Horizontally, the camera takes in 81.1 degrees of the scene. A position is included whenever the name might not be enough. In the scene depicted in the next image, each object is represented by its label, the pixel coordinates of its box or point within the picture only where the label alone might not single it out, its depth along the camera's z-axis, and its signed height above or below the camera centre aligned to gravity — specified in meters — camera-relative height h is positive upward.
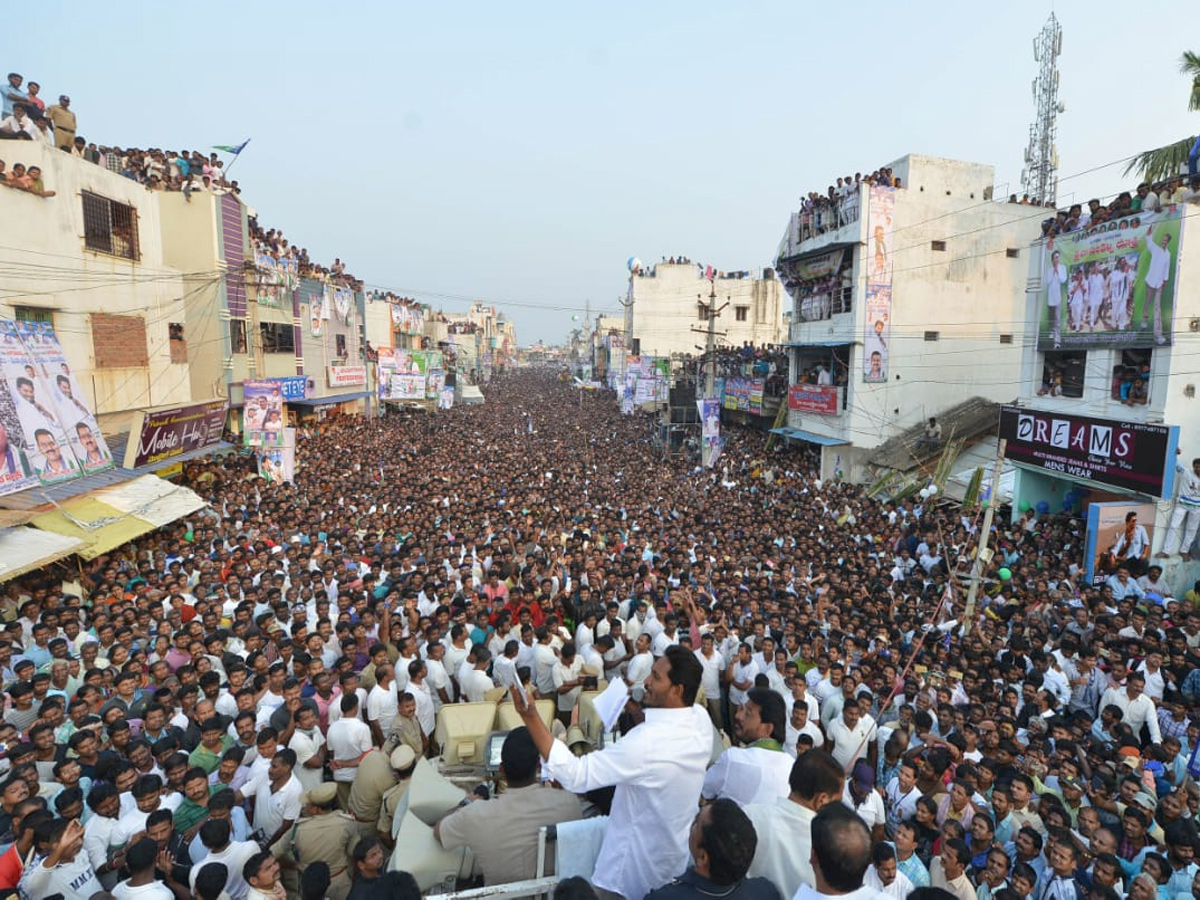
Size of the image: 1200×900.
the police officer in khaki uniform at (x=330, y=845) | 4.14 -2.85
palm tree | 14.25 +4.47
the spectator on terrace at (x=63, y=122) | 15.02 +5.16
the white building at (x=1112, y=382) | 11.90 -0.30
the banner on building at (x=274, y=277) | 23.14 +2.93
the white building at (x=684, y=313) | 52.69 +3.97
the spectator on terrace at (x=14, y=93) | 13.96 +5.35
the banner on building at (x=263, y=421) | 16.56 -1.37
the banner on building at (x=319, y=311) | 28.59 +2.14
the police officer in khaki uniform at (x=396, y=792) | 4.31 -2.70
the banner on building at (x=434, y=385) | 38.17 -1.17
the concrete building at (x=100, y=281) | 13.30 +1.74
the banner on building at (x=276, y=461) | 16.84 -2.35
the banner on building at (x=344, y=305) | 31.47 +2.70
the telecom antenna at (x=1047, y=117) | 31.33 +11.48
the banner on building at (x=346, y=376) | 30.06 -0.55
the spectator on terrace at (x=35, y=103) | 13.96 +5.24
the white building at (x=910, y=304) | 22.42 +2.04
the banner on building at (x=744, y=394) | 28.81 -1.24
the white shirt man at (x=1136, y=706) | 6.68 -3.26
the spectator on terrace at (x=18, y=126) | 13.29 +4.48
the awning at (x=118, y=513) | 10.32 -2.43
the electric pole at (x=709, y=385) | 22.45 -0.74
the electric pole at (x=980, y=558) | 9.51 -2.71
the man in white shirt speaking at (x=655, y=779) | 2.80 -1.67
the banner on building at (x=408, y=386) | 34.66 -1.12
